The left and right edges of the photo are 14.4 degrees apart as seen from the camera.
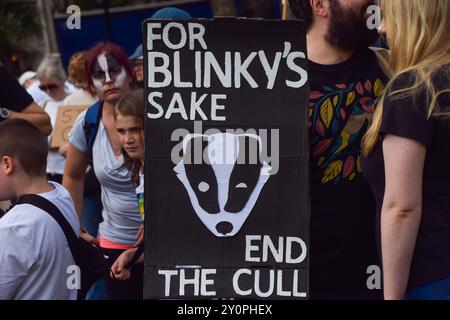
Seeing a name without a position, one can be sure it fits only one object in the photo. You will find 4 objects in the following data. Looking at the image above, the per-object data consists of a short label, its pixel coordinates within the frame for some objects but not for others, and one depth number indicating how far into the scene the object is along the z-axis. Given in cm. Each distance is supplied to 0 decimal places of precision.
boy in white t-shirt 618
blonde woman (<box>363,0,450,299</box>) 519
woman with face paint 819
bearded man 630
